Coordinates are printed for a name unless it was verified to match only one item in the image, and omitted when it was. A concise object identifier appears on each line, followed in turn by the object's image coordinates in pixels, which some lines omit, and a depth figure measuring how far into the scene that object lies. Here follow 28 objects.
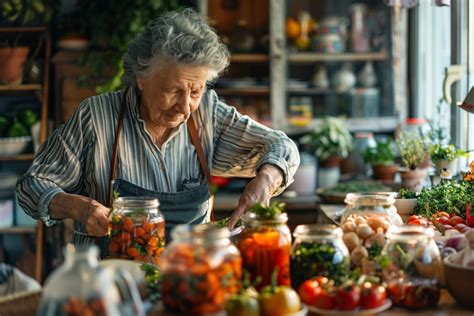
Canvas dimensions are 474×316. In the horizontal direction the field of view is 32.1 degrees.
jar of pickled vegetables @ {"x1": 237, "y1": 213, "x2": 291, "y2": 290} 2.22
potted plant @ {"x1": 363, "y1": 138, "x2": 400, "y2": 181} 4.96
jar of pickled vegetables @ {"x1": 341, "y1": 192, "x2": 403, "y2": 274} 2.41
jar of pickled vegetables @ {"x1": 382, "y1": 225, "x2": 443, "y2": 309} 2.16
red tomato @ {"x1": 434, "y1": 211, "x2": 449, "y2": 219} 2.92
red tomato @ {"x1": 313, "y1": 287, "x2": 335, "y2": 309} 2.05
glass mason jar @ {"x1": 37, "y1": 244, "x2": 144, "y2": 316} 1.67
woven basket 2.12
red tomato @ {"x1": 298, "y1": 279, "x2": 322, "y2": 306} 2.06
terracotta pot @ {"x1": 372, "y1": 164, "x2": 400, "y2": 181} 4.95
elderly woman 2.93
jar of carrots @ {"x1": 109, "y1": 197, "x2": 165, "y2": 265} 2.47
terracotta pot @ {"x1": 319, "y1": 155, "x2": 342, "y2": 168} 5.46
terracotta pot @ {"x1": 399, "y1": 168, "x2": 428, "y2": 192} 3.99
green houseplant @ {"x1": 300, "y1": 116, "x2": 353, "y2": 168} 5.45
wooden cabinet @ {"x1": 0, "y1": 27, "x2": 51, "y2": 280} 5.45
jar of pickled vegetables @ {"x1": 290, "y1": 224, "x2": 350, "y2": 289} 2.23
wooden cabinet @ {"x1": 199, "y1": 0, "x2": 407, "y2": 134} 5.60
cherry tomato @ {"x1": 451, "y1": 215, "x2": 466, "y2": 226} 2.83
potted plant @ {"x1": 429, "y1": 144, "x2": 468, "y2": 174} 3.90
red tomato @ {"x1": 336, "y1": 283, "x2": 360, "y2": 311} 2.03
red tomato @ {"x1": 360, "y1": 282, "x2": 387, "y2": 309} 2.04
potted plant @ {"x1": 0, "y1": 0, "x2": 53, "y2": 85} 5.42
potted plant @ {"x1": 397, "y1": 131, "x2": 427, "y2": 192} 4.00
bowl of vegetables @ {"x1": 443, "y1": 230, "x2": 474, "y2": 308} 2.16
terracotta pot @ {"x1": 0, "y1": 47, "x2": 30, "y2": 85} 5.41
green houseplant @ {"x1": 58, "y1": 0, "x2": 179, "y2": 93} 5.28
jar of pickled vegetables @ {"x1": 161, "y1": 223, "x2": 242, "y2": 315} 1.86
